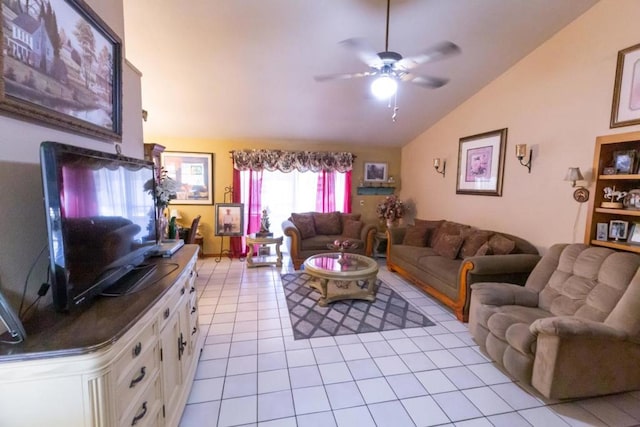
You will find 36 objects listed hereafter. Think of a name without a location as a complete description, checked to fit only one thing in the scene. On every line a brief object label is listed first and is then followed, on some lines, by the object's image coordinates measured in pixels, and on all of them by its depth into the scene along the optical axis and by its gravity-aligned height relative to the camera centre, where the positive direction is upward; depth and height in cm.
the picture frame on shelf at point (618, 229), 238 -27
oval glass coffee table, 337 -99
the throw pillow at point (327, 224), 545 -64
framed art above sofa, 380 +42
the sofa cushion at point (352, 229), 523 -70
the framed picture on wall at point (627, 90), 241 +91
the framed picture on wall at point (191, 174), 529 +23
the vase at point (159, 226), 223 -36
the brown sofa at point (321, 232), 490 -76
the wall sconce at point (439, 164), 489 +48
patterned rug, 295 -139
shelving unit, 235 +10
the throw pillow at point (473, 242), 357 -61
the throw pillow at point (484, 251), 331 -65
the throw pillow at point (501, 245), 325 -58
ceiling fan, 217 +102
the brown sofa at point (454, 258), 303 -79
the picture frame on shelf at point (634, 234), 231 -30
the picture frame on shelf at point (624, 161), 234 +29
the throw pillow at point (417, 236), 456 -70
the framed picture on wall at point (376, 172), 604 +40
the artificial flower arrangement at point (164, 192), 231 -5
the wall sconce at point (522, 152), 333 +48
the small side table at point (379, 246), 554 -108
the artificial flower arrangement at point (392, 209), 562 -34
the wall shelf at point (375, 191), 607 +0
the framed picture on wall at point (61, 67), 113 +55
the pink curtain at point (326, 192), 581 -5
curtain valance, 540 +55
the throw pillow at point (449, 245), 379 -71
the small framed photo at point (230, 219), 530 -57
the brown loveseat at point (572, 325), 188 -94
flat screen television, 107 -16
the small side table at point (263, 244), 494 -99
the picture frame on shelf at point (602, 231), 249 -30
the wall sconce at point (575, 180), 270 +13
